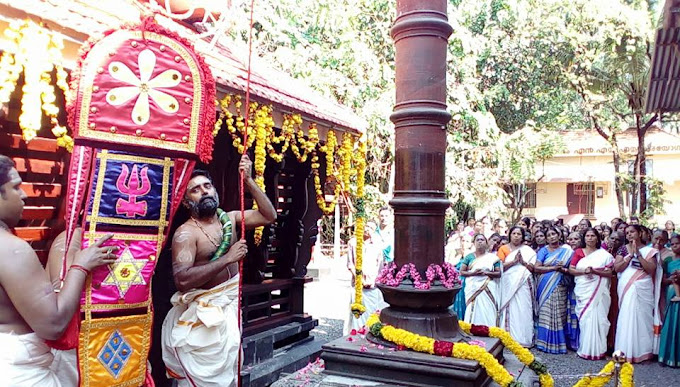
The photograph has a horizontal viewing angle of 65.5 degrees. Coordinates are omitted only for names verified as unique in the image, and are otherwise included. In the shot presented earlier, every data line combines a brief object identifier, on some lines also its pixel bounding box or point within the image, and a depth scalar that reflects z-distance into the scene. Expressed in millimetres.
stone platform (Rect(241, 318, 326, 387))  5723
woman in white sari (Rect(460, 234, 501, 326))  7898
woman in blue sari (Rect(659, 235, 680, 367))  6977
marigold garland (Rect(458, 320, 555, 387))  3771
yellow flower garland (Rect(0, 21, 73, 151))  2795
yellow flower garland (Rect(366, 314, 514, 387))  3148
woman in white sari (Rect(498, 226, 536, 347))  8047
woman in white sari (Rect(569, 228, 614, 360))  7566
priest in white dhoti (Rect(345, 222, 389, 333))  7441
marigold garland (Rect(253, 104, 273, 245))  4715
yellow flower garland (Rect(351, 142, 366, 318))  6344
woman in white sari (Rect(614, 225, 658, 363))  7348
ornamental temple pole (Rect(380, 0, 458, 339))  3400
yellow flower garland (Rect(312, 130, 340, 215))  6098
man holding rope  3605
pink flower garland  3332
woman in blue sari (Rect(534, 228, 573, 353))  7906
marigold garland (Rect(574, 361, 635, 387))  3840
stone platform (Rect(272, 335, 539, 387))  3092
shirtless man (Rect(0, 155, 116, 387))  2330
